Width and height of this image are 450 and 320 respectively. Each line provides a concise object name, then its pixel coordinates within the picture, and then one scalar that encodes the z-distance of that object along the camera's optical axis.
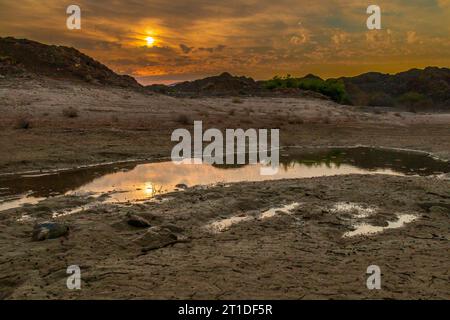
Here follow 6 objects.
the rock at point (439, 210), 8.84
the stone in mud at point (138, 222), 7.54
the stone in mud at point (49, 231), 6.86
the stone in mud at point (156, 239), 6.57
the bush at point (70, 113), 21.67
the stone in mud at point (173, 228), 7.36
